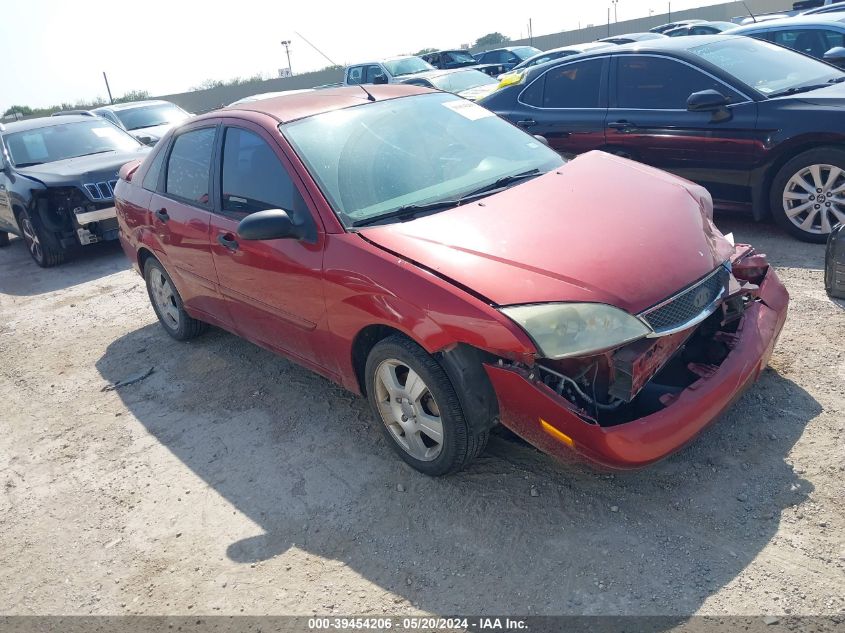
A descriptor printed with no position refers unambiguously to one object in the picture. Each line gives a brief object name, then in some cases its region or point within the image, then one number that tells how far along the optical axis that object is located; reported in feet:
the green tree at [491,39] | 166.97
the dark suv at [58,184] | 27.04
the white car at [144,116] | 44.83
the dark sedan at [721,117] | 18.04
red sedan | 9.24
